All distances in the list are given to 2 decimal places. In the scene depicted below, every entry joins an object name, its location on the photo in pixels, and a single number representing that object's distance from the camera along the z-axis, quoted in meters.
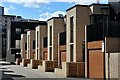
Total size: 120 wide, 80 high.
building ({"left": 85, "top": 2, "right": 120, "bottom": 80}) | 13.63
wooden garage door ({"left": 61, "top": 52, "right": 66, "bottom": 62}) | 23.93
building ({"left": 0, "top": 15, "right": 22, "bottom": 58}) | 71.48
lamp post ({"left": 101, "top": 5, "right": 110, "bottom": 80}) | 14.07
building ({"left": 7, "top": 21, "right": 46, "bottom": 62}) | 58.21
